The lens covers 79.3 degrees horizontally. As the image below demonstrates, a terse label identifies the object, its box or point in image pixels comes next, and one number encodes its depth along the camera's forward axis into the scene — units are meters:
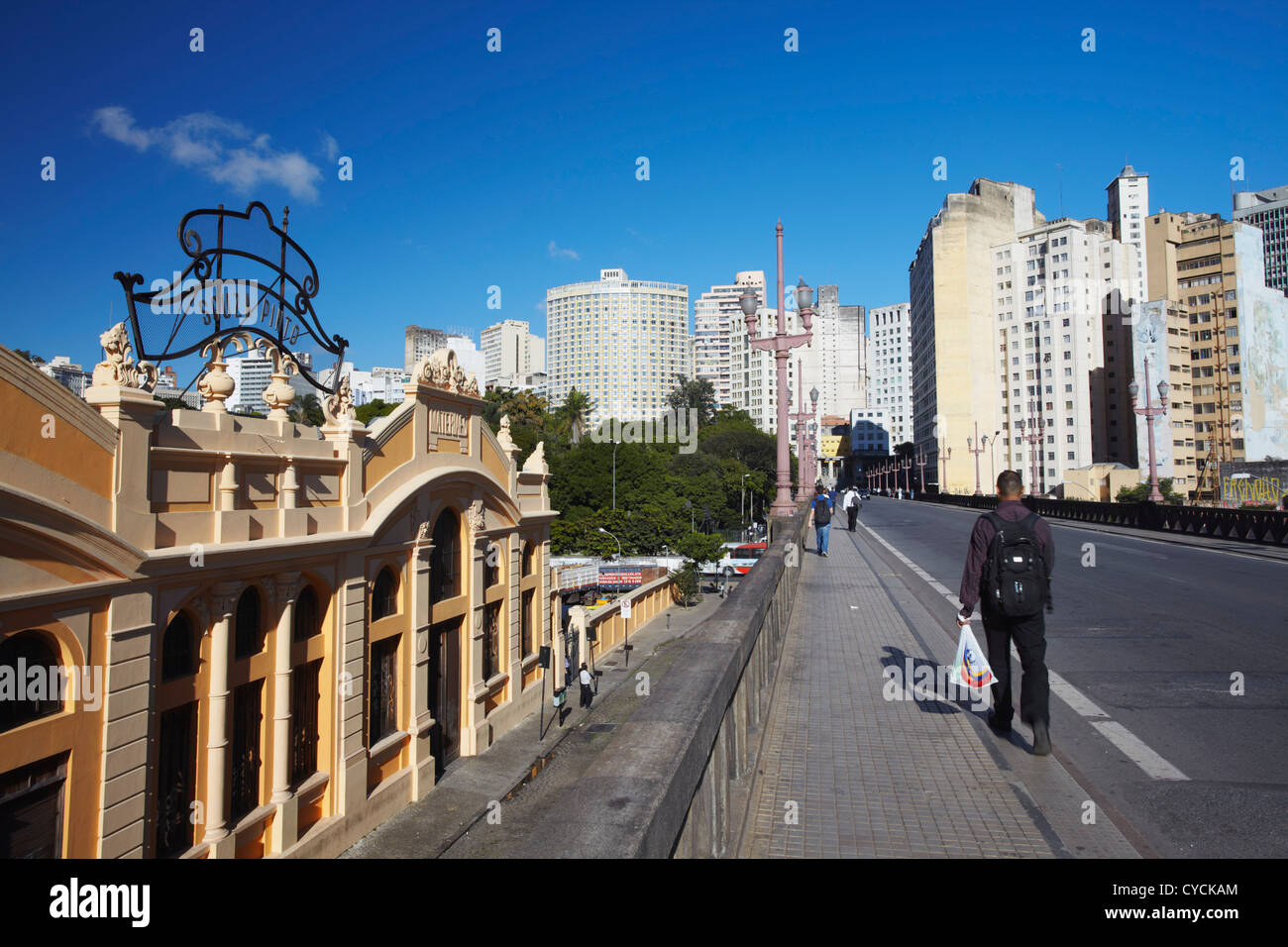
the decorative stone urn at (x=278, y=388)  12.79
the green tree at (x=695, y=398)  117.62
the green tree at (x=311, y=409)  62.70
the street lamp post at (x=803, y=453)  35.94
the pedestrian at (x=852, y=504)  26.73
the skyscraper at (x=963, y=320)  112.25
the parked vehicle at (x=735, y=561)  56.50
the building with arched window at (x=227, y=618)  8.15
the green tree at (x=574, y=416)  86.81
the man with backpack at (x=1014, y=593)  4.97
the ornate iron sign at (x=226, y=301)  12.23
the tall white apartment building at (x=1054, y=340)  104.56
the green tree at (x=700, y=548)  56.59
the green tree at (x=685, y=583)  48.81
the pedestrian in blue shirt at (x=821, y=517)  18.95
